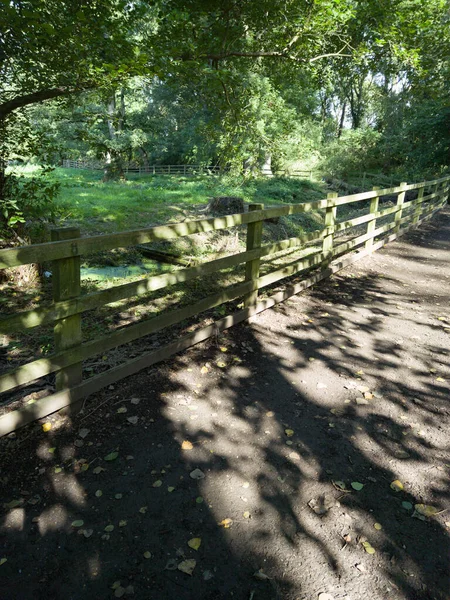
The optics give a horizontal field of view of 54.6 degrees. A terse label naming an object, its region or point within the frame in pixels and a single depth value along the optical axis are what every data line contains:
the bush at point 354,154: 34.12
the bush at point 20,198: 6.07
